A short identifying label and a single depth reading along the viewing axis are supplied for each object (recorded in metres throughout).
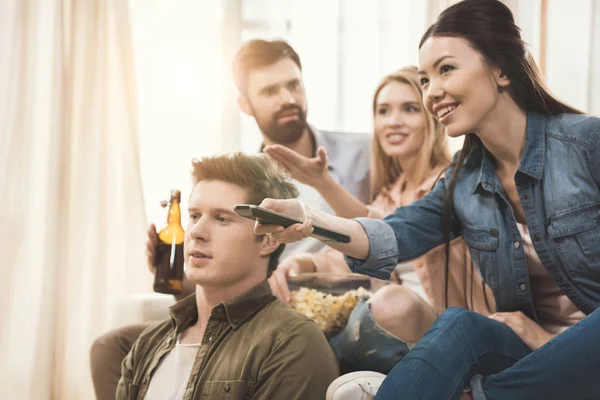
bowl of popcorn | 1.75
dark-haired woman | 1.43
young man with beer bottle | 1.37
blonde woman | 1.58
